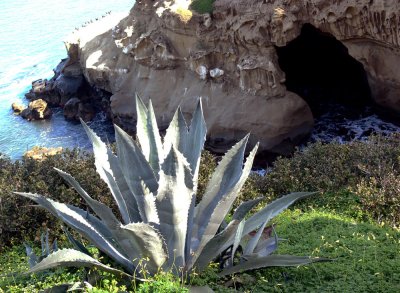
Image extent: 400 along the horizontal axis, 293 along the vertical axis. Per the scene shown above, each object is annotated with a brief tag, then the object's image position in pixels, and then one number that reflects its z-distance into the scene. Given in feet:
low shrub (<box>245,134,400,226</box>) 24.04
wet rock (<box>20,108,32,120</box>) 77.77
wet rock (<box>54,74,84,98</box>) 77.05
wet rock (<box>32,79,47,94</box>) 82.69
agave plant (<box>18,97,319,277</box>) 12.99
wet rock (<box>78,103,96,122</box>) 73.61
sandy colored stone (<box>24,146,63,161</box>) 58.13
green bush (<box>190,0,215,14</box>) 55.88
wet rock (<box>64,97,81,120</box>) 75.25
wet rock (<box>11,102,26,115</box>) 80.53
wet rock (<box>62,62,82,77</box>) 77.66
